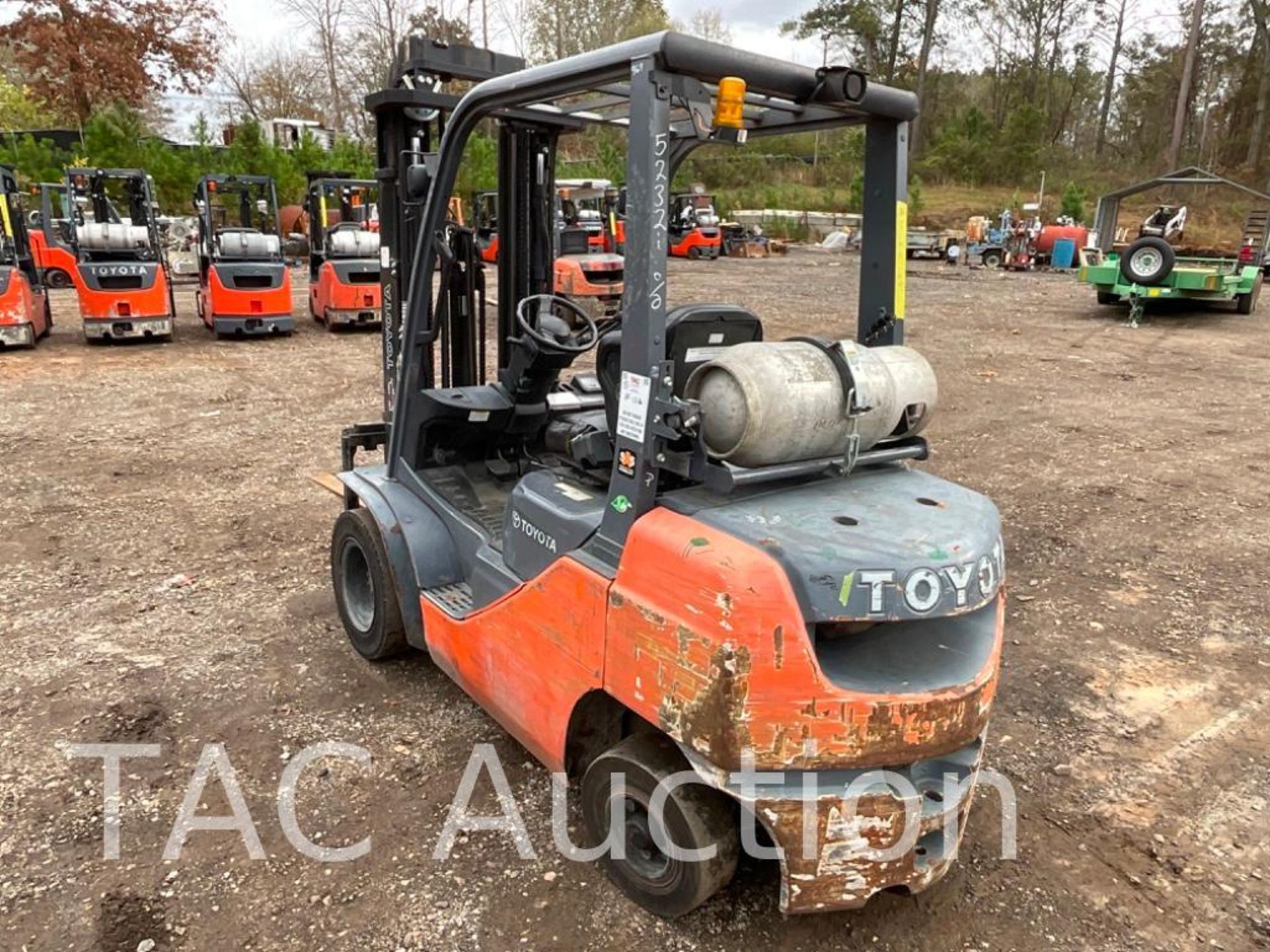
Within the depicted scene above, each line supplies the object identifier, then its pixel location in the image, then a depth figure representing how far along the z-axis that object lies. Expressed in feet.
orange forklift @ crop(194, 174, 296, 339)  44.42
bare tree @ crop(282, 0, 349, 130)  132.16
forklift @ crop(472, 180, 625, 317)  53.21
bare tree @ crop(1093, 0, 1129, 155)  148.36
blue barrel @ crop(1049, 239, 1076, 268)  88.89
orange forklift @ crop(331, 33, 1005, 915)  7.86
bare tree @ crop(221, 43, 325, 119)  144.56
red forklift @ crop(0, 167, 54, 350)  38.75
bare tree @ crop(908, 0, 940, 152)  139.33
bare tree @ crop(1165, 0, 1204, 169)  110.73
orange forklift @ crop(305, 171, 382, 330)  47.26
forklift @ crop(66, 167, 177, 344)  41.55
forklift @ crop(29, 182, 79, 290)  56.65
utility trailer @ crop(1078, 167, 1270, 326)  52.85
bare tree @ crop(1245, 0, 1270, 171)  126.72
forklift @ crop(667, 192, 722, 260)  92.35
